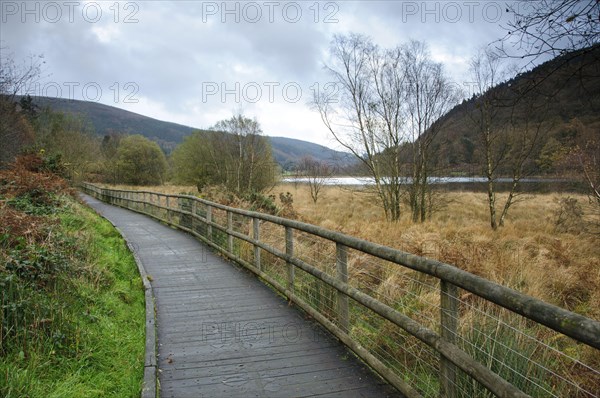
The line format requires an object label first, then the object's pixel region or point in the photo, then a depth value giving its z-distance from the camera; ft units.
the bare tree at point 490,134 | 59.72
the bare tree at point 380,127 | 61.16
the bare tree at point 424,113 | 58.95
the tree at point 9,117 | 60.23
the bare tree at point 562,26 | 10.91
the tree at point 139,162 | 177.68
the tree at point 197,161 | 114.60
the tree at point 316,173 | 109.79
